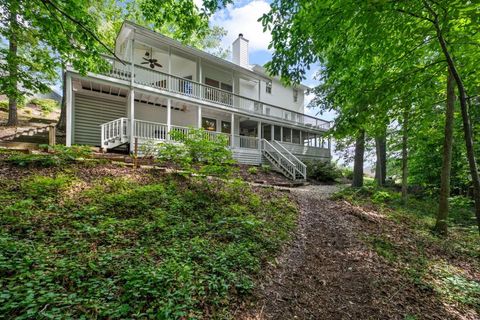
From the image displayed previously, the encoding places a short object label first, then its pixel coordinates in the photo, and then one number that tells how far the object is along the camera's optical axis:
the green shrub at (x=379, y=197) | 9.01
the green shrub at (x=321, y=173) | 14.77
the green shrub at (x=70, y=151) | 6.12
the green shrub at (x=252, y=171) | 11.44
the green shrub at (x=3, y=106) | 15.36
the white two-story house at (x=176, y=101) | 10.69
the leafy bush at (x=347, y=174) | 19.97
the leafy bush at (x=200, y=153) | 6.40
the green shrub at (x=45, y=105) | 19.12
